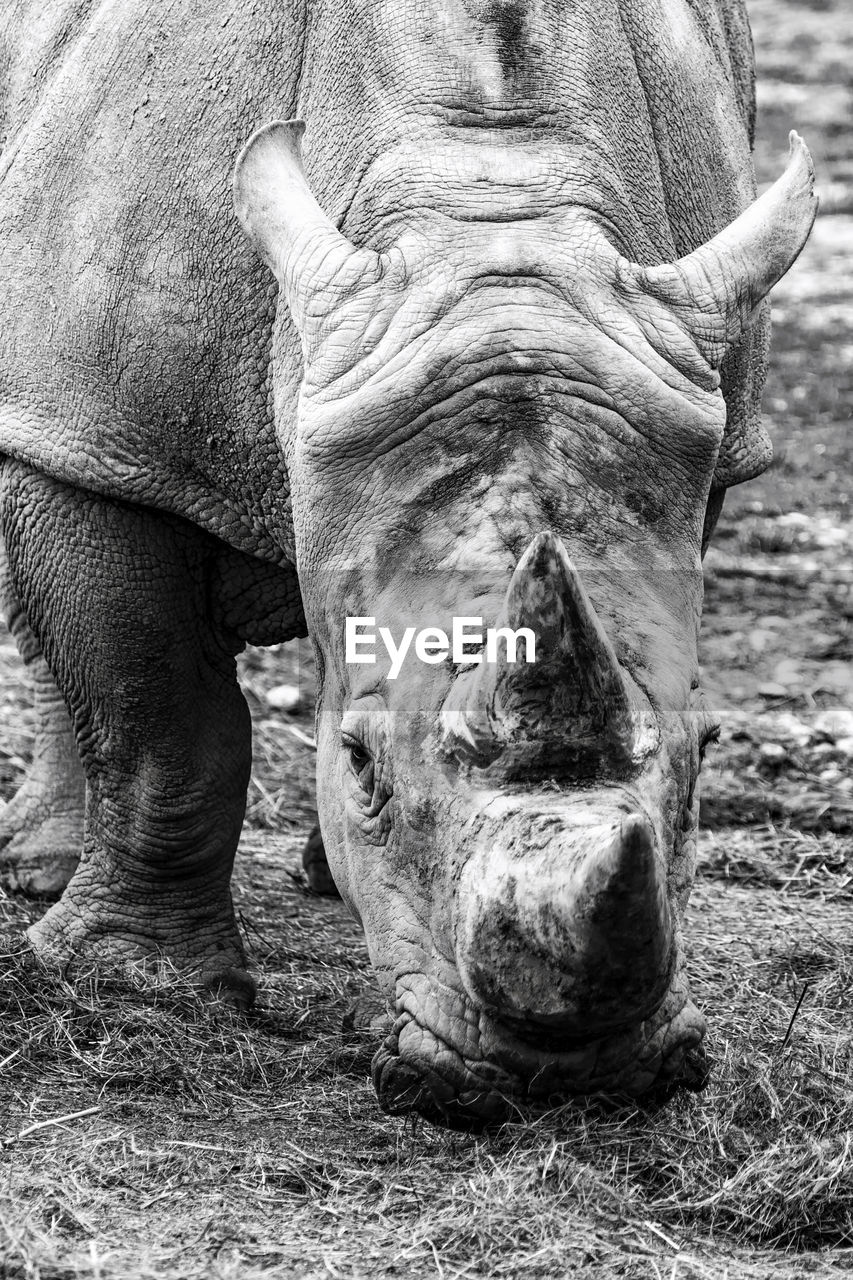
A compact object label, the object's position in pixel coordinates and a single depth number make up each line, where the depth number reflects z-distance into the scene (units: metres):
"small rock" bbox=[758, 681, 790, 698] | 7.95
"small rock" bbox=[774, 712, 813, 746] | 7.57
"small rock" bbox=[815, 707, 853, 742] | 7.62
